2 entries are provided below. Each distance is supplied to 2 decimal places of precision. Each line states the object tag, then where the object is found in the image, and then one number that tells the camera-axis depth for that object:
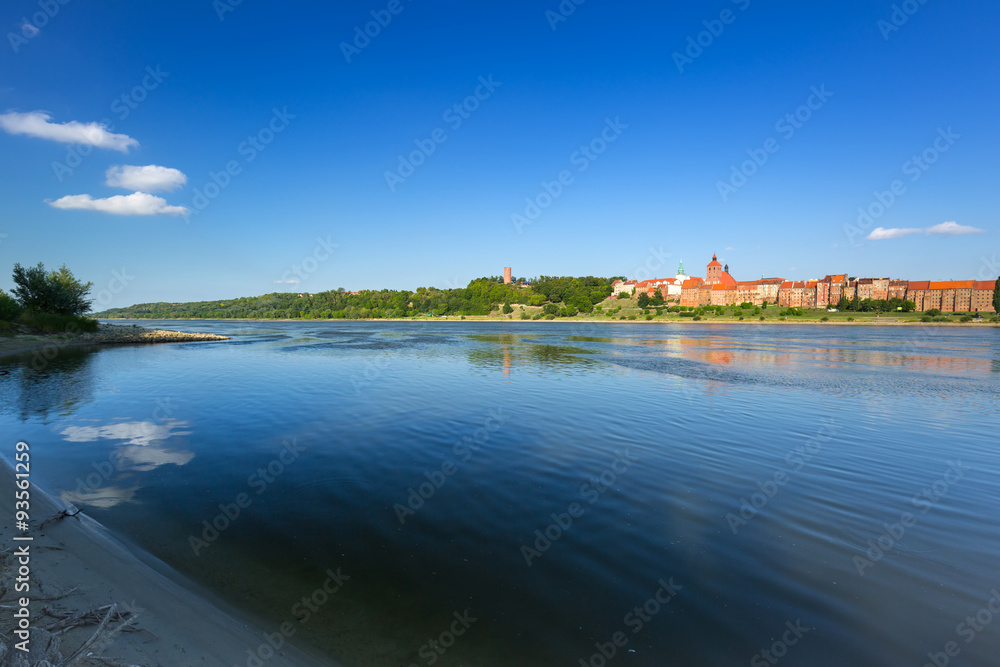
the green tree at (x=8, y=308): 37.59
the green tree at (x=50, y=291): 43.28
